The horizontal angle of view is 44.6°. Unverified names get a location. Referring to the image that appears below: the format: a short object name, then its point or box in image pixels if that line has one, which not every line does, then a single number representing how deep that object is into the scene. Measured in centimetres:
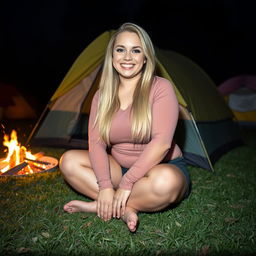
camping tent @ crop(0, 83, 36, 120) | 734
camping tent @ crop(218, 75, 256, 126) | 715
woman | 226
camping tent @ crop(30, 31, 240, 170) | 392
